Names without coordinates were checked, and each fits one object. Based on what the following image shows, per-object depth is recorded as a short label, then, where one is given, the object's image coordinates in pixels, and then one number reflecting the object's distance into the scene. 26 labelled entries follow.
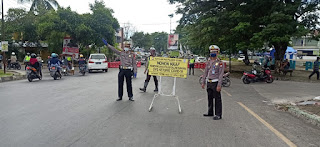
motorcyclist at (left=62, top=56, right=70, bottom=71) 14.87
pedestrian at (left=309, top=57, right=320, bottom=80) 13.51
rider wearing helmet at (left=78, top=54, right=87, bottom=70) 15.03
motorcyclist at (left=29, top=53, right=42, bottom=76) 10.89
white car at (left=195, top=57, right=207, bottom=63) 29.90
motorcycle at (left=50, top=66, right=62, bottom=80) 11.61
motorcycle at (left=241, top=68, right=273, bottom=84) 11.52
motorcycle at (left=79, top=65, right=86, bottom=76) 14.70
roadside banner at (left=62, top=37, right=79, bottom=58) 21.24
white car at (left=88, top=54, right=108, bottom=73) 17.04
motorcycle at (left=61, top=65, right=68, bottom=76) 13.93
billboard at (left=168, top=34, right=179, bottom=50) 37.05
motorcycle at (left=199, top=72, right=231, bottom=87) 10.13
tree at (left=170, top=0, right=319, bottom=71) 12.64
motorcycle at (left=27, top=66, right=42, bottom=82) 10.75
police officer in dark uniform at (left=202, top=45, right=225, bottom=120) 4.72
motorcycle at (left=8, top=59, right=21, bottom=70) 18.47
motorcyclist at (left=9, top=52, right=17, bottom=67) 18.21
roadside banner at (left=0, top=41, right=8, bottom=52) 13.16
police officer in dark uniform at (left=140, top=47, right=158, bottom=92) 7.55
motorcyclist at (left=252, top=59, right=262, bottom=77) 11.65
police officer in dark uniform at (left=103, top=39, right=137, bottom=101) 6.24
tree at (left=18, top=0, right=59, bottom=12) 26.35
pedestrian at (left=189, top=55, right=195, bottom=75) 16.30
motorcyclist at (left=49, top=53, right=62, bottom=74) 11.85
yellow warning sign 5.44
